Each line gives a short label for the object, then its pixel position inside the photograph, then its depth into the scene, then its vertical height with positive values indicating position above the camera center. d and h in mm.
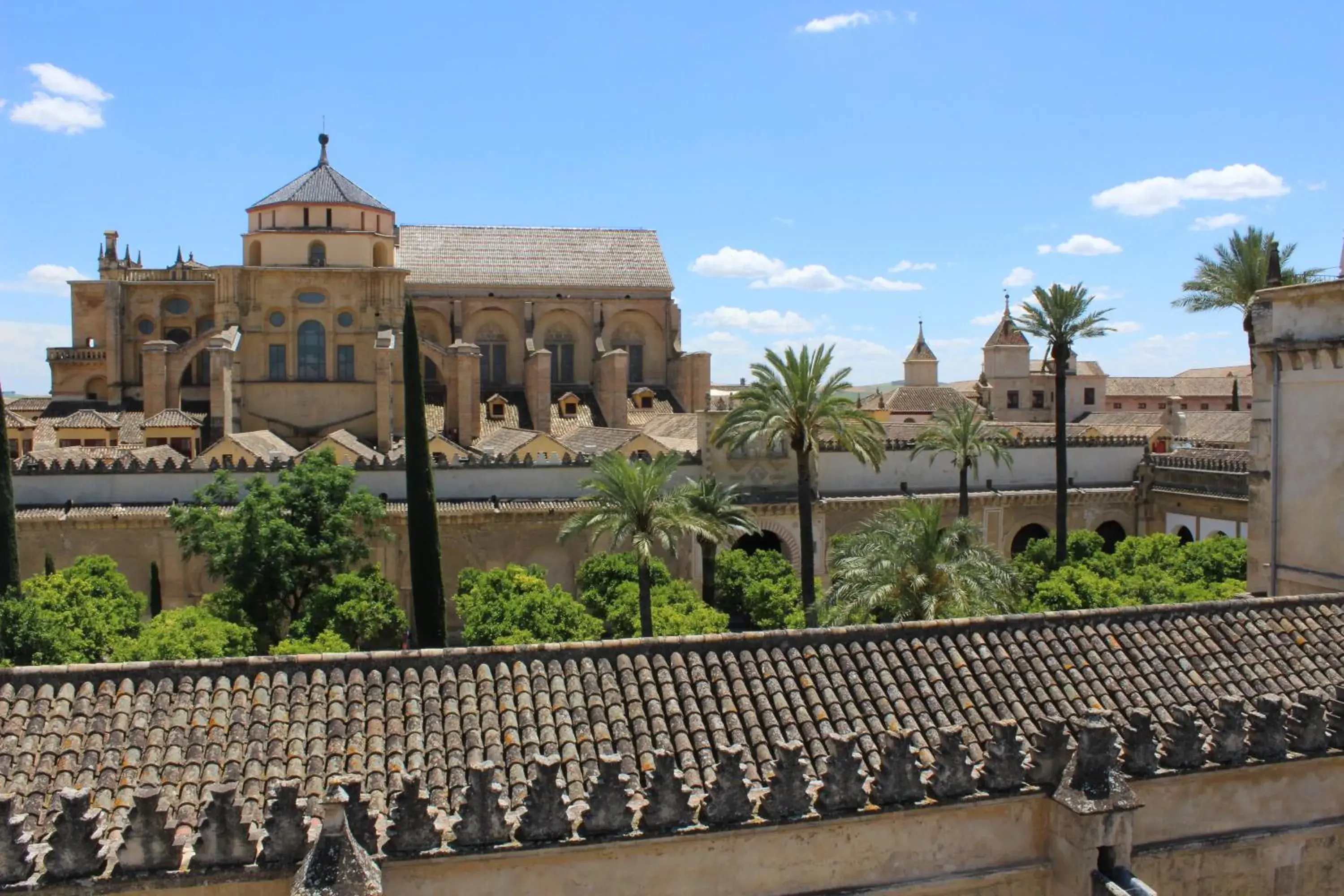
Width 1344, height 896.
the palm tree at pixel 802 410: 27047 -166
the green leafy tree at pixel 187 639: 20703 -4500
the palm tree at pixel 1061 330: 33594 +2179
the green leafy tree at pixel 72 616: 20078 -4108
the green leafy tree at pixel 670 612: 24614 -4799
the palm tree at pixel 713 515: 29875 -3017
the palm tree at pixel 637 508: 26203 -2439
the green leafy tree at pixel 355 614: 24969 -4676
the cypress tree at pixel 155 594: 29312 -4909
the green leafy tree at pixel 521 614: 23297 -4492
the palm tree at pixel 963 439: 35500 -1190
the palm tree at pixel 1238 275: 38062 +4363
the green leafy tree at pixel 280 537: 26422 -3137
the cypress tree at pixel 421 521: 24734 -2661
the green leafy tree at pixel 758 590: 28406 -4846
